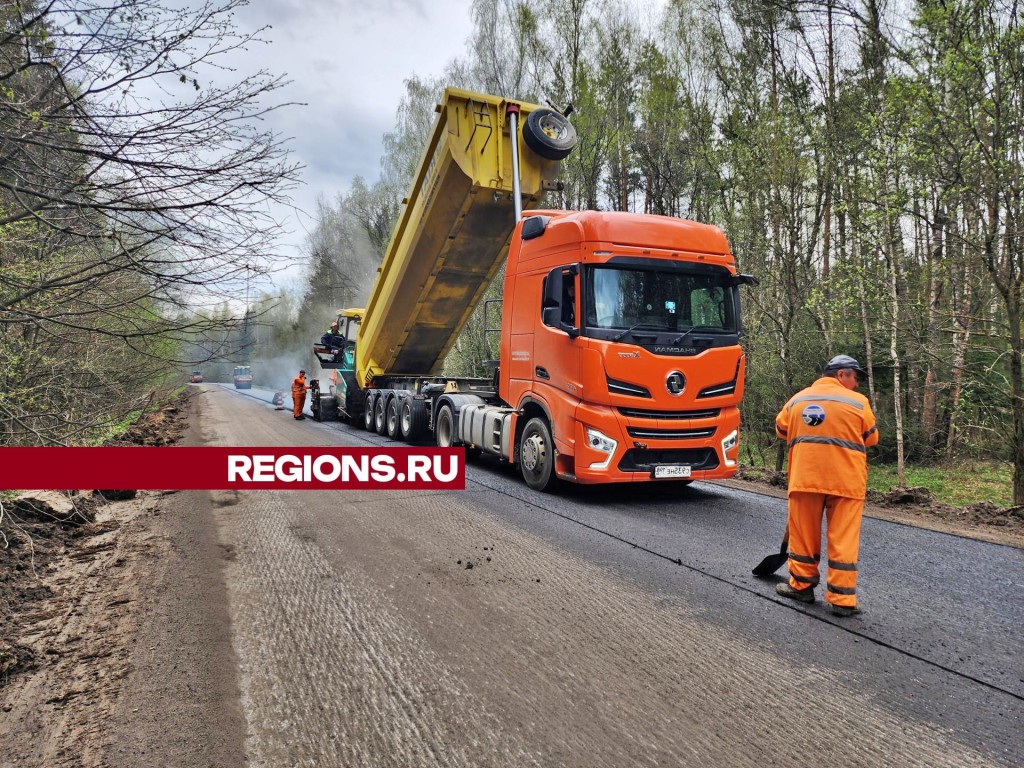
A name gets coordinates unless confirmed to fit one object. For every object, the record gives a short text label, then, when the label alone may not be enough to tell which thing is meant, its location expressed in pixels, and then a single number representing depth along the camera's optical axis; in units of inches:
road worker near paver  752.3
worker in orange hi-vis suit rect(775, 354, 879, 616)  148.2
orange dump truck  262.8
